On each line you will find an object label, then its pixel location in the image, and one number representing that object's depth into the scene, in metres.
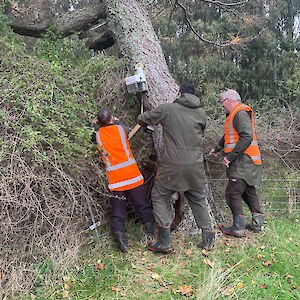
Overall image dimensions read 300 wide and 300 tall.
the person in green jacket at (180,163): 4.56
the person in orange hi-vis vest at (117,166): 4.73
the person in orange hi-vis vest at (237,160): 4.96
